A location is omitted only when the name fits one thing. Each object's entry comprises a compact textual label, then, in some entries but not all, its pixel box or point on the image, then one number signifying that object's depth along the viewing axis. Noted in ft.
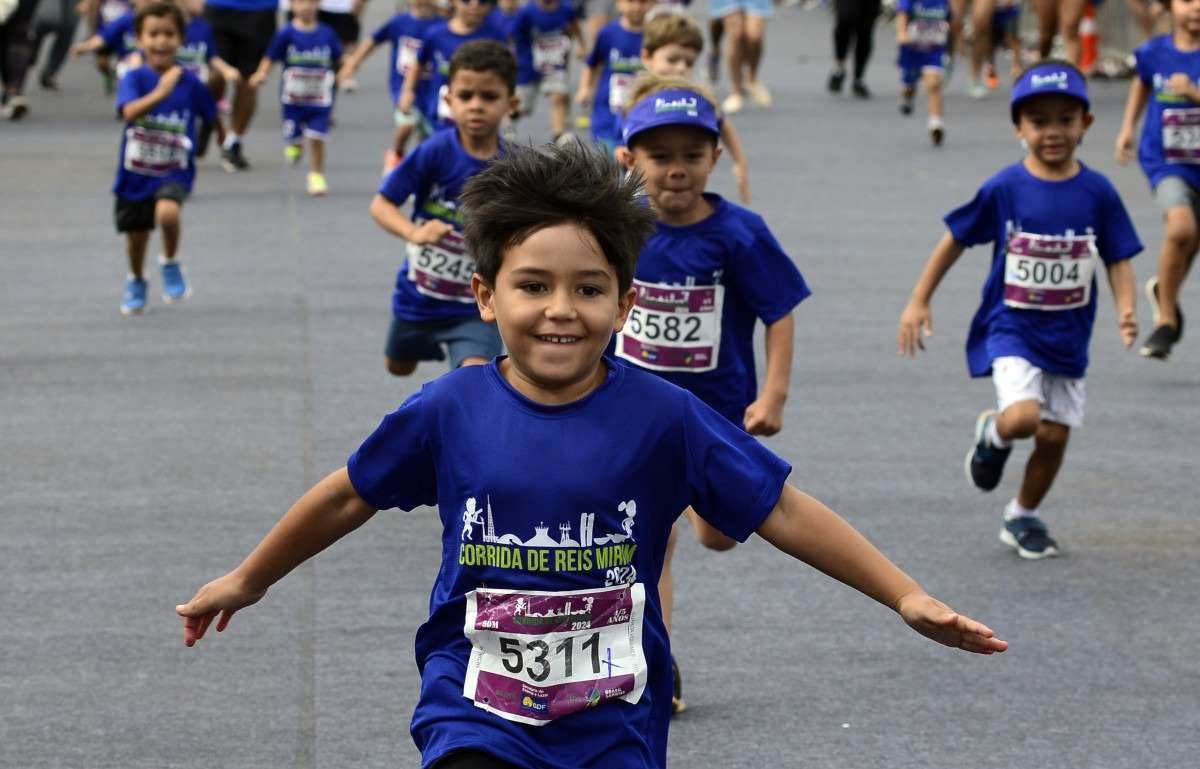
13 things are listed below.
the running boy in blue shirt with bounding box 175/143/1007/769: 11.26
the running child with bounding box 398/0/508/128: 48.26
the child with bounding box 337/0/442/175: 52.54
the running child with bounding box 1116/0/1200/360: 31.65
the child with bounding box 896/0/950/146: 63.87
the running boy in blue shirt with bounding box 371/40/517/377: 23.91
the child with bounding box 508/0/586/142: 59.77
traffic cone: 74.64
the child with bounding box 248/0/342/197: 51.80
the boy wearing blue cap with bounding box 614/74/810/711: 17.87
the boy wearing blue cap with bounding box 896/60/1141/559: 22.30
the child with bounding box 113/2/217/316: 36.47
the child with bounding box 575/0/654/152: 47.32
